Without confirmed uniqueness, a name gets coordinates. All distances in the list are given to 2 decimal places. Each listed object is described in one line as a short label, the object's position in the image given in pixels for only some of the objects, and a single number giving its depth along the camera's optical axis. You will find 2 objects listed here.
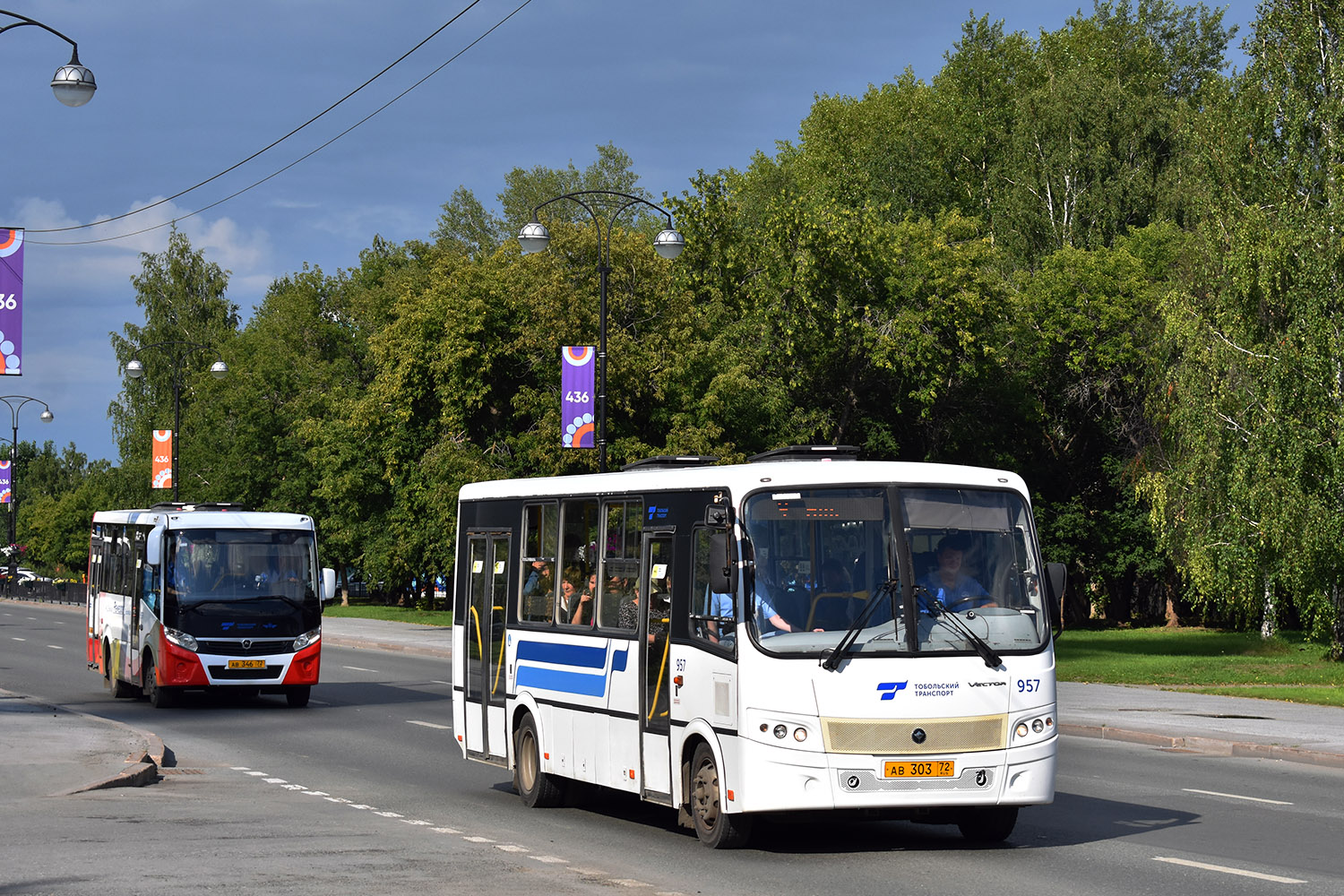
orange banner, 56.31
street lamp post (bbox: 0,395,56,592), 88.94
